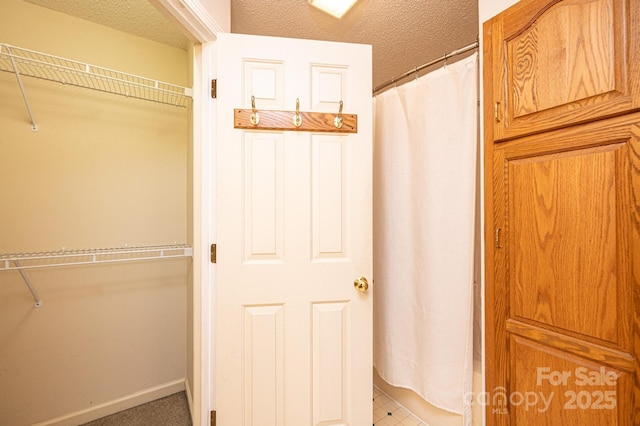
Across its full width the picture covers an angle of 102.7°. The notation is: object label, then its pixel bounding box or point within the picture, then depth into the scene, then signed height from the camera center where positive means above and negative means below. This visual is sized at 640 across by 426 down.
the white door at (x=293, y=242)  1.18 -0.13
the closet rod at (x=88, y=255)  1.34 -0.24
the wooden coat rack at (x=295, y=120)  1.18 +0.45
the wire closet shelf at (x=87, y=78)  1.34 +0.81
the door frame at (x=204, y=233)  1.20 -0.08
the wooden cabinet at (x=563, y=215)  0.71 +0.00
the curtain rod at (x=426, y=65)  1.18 +0.78
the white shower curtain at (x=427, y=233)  1.23 -0.10
